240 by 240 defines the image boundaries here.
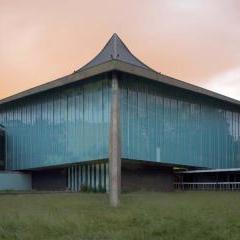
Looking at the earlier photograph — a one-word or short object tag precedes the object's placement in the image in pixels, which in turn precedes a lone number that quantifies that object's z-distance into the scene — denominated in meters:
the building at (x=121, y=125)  32.66
